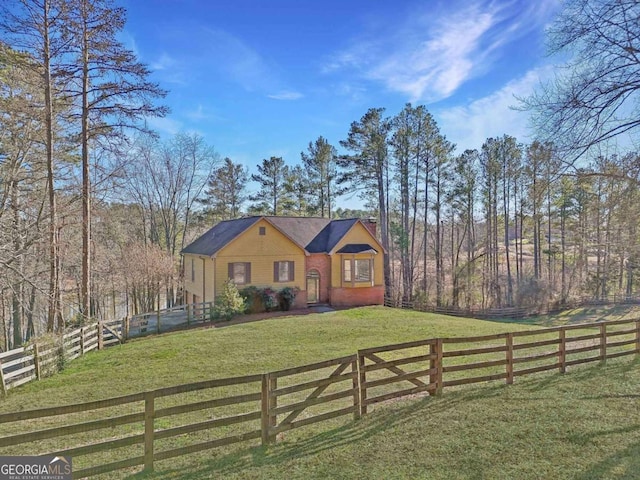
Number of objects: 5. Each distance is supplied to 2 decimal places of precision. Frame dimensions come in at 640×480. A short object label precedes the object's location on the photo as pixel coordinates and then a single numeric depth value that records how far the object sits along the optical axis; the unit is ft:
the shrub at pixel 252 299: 61.46
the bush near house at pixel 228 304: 57.00
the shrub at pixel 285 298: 63.82
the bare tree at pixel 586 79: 20.63
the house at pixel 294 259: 62.95
